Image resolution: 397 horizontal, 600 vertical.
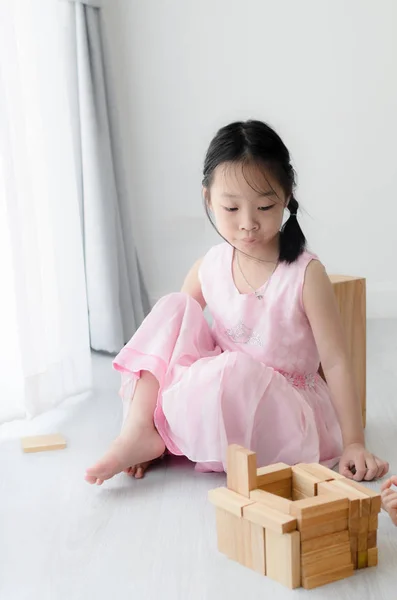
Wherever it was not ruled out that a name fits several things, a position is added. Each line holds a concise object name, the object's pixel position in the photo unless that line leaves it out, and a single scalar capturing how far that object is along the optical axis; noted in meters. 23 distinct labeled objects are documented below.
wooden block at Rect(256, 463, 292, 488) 1.24
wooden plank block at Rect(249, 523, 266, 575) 1.17
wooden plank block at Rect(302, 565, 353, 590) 1.13
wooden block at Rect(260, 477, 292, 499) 1.26
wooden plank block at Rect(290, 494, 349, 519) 1.11
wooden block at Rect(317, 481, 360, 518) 1.15
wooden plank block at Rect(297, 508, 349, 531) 1.11
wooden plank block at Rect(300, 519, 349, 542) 1.12
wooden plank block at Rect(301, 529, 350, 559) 1.13
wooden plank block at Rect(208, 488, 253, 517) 1.18
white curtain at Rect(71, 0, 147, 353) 2.63
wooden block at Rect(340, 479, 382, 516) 1.16
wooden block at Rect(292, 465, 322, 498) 1.23
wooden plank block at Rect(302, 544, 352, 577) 1.14
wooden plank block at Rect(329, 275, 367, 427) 1.81
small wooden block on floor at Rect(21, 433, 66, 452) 1.80
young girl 1.54
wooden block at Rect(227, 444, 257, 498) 1.20
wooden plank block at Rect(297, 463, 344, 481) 1.23
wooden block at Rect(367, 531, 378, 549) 1.18
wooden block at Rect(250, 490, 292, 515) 1.15
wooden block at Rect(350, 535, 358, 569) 1.17
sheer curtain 2.03
